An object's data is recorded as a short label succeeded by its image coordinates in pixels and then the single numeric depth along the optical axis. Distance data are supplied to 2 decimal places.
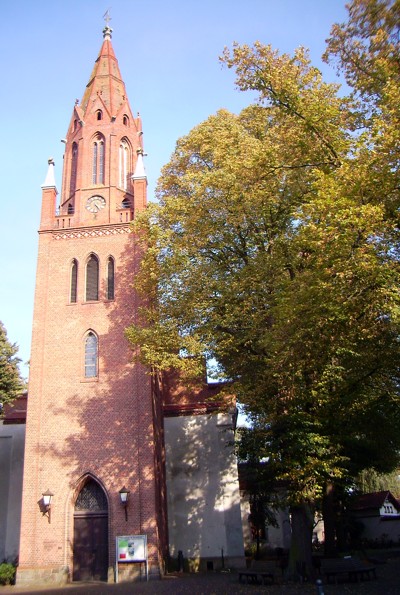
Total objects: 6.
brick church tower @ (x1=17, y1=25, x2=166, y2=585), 18.98
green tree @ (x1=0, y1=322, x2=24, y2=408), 19.47
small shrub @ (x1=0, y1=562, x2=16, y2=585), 18.50
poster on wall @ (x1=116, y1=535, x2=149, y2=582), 18.12
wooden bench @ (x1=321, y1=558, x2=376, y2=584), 14.66
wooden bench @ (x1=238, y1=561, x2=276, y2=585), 14.60
